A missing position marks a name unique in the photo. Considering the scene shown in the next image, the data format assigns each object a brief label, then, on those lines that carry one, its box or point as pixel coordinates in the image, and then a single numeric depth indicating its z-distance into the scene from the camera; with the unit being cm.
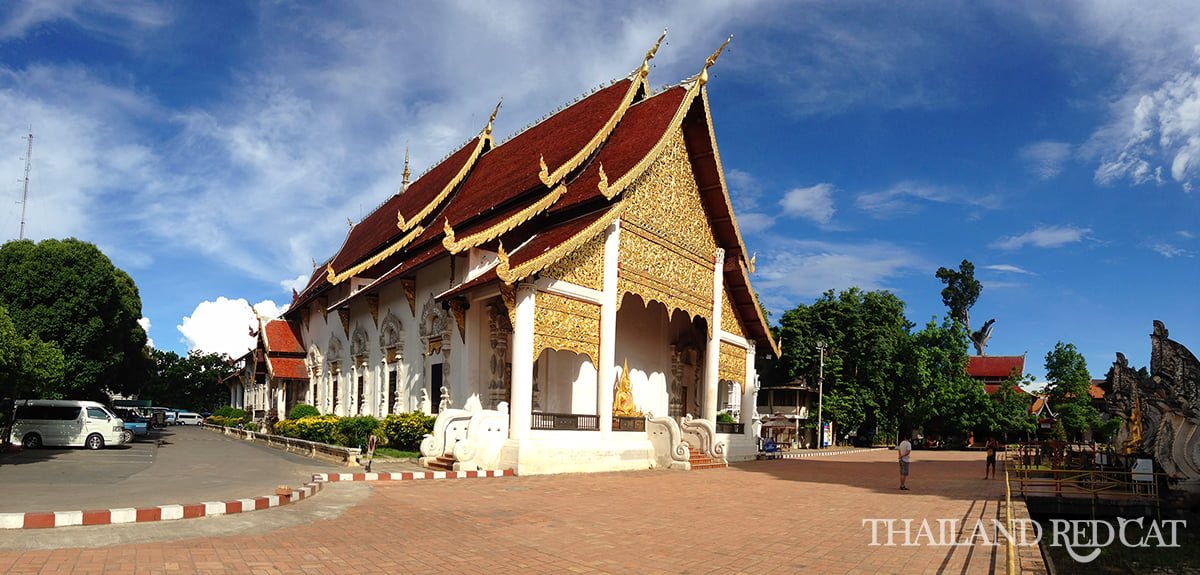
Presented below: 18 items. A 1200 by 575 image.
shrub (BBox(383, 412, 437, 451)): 1712
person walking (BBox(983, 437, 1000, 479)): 1733
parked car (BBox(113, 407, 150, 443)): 2371
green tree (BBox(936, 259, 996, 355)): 6712
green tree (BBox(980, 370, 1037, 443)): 3944
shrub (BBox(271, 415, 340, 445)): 1945
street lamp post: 3519
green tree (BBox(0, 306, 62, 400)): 1309
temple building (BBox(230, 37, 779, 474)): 1504
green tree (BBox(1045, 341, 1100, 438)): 4238
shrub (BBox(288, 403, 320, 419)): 2461
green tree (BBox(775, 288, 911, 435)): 3762
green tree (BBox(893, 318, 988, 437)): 3781
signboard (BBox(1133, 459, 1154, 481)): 1282
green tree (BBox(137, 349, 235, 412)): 5734
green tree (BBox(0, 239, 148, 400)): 2062
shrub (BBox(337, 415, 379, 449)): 1831
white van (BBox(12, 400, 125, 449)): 1767
